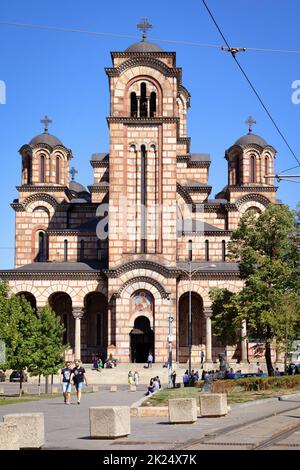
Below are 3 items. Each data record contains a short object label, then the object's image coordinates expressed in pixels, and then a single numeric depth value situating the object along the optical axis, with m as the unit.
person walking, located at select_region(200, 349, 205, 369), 70.75
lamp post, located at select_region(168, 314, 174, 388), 58.10
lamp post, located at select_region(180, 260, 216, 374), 67.19
